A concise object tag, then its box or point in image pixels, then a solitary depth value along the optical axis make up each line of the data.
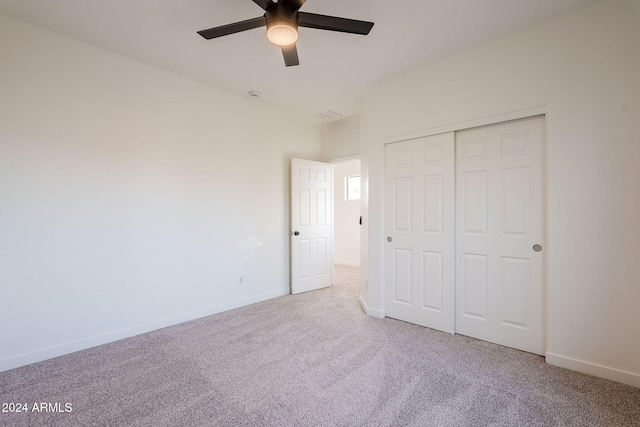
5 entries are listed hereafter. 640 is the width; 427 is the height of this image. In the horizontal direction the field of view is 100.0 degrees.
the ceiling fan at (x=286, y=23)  1.71
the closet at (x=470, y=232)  2.40
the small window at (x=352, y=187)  6.70
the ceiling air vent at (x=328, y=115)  4.25
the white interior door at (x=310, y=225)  4.26
